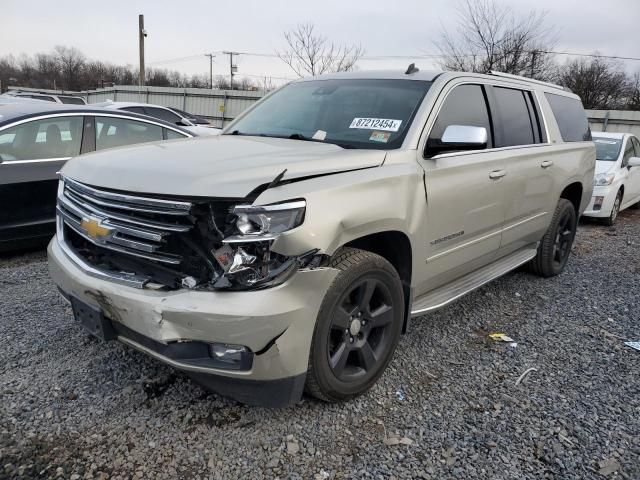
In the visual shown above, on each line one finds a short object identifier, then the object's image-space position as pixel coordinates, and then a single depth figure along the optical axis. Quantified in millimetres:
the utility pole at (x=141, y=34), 32228
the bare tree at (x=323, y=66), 22933
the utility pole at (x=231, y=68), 59562
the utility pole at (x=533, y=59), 22188
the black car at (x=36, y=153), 4824
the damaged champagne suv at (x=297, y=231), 2199
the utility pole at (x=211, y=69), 71469
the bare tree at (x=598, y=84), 38344
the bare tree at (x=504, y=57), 21266
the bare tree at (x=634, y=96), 37584
